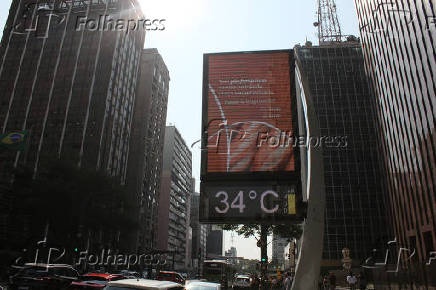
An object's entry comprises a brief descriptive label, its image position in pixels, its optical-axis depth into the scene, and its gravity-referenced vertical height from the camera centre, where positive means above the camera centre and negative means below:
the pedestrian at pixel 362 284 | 24.04 -1.80
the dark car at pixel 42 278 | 14.01 -1.05
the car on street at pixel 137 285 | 6.86 -0.62
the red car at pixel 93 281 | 13.16 -1.12
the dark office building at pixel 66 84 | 67.25 +35.79
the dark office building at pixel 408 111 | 41.00 +19.87
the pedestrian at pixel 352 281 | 24.92 -1.66
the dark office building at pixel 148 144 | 93.38 +32.50
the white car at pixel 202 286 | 12.59 -1.12
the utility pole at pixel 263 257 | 23.86 -0.04
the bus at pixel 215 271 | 38.18 -1.73
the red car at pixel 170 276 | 26.56 -1.67
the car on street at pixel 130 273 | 33.41 -1.89
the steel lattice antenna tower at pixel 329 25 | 99.25 +67.71
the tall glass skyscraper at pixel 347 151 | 76.31 +24.94
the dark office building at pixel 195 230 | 173.50 +13.17
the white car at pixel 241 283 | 32.18 -2.59
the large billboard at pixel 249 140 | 11.65 +4.36
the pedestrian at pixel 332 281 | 28.09 -1.92
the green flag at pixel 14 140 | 24.97 +8.16
